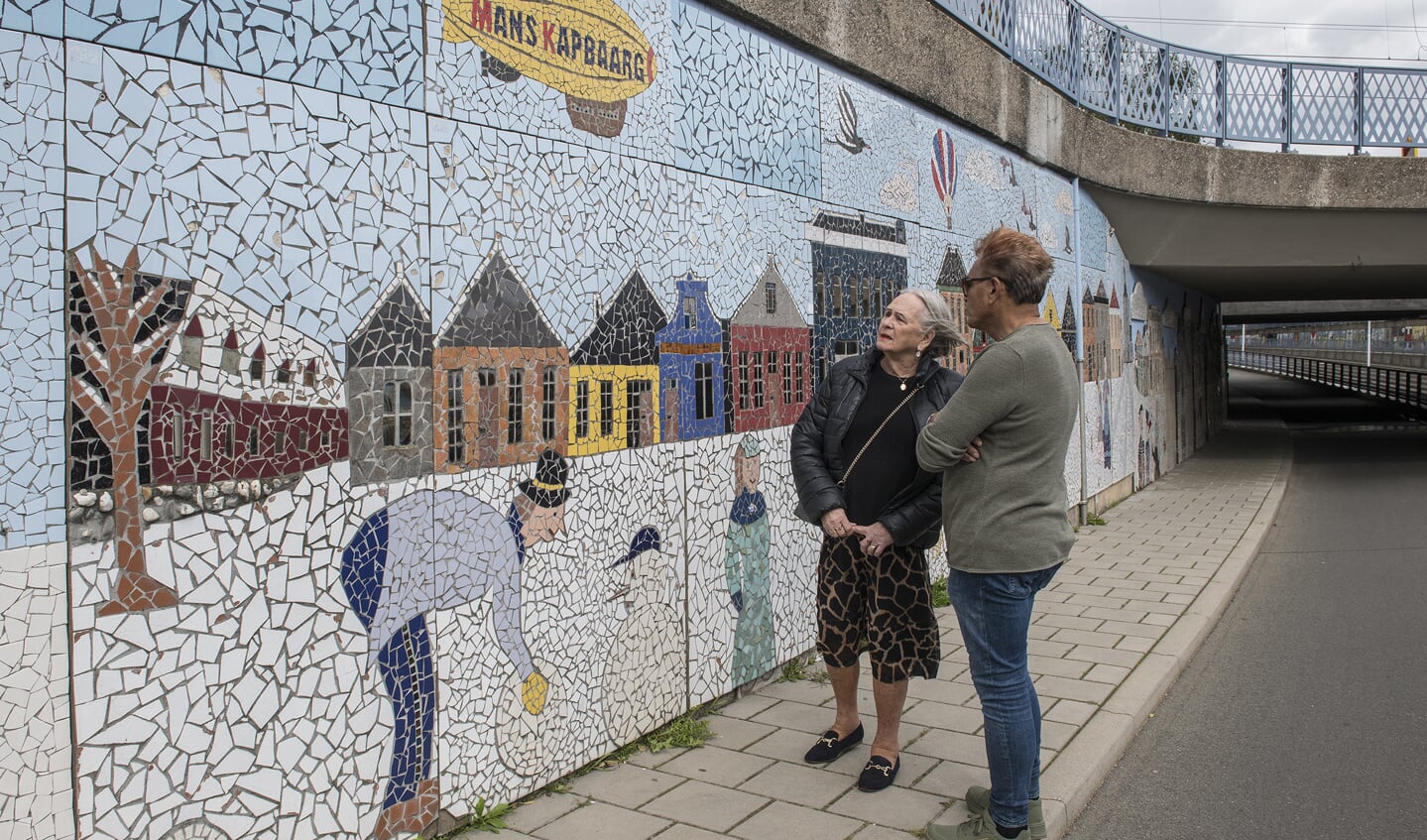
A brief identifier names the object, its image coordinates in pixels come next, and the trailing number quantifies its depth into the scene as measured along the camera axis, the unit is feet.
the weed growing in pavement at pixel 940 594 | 20.72
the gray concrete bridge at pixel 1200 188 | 24.27
